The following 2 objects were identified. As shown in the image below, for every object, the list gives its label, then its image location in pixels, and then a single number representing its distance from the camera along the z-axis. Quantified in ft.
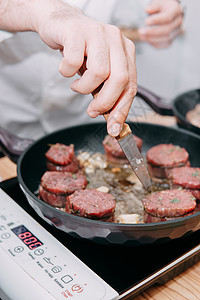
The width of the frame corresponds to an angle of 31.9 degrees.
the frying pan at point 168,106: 4.60
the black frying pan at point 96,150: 2.64
